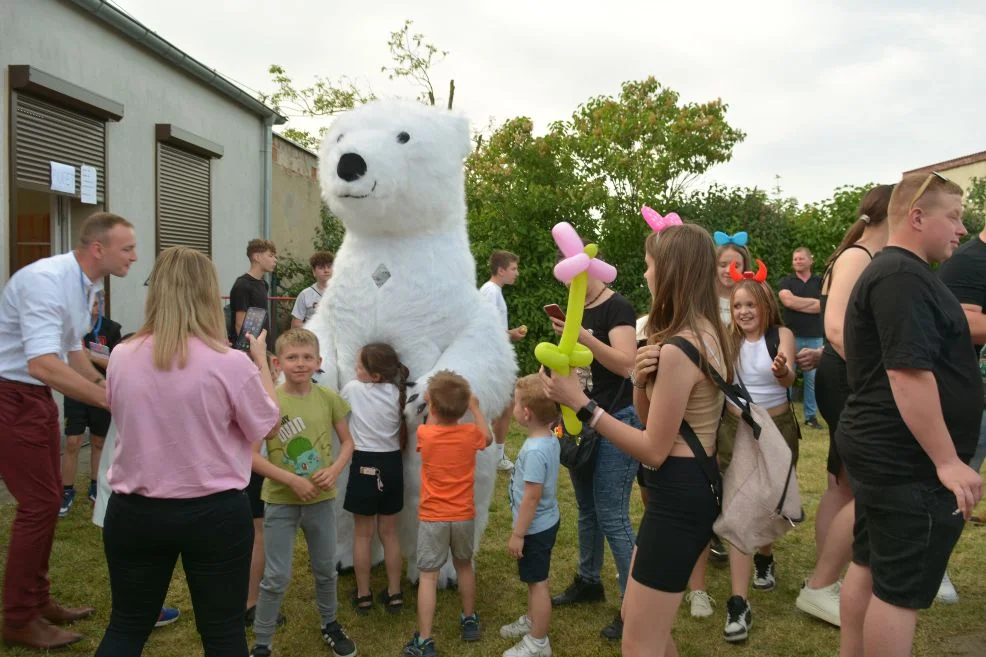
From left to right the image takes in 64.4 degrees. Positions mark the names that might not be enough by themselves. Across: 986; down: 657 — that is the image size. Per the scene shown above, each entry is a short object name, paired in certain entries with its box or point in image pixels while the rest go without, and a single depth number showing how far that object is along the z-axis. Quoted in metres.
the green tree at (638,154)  9.87
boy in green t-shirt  2.97
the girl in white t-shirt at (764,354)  3.63
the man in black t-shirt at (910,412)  2.02
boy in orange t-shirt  3.15
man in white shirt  2.89
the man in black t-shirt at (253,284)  6.36
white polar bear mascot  3.67
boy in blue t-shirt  3.02
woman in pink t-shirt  2.07
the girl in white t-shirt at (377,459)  3.49
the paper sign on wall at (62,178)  6.30
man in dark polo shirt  7.30
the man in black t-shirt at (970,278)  2.82
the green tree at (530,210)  9.41
